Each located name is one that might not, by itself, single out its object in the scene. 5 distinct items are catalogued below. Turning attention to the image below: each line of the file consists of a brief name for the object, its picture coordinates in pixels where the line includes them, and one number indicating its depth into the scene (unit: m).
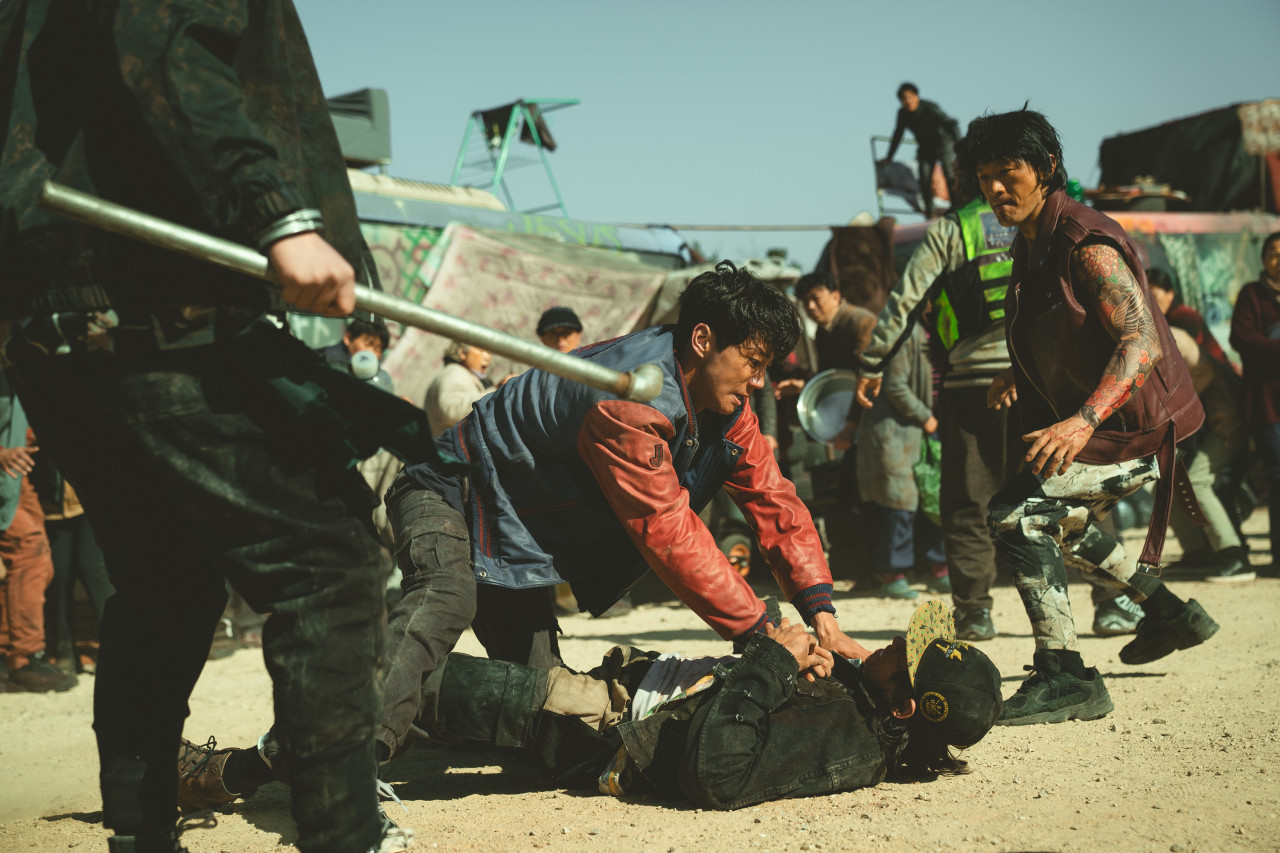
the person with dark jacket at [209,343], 1.74
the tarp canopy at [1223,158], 12.31
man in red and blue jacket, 2.89
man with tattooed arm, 3.33
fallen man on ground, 2.82
